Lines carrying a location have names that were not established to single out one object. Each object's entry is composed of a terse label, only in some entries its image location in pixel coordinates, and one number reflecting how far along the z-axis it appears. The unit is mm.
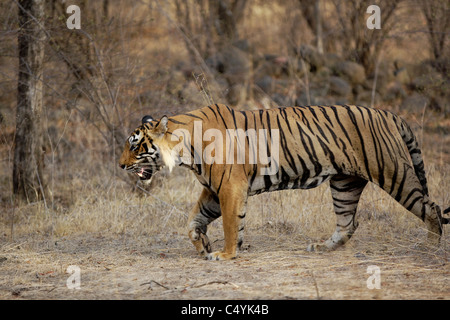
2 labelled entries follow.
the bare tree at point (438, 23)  23578
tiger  10703
